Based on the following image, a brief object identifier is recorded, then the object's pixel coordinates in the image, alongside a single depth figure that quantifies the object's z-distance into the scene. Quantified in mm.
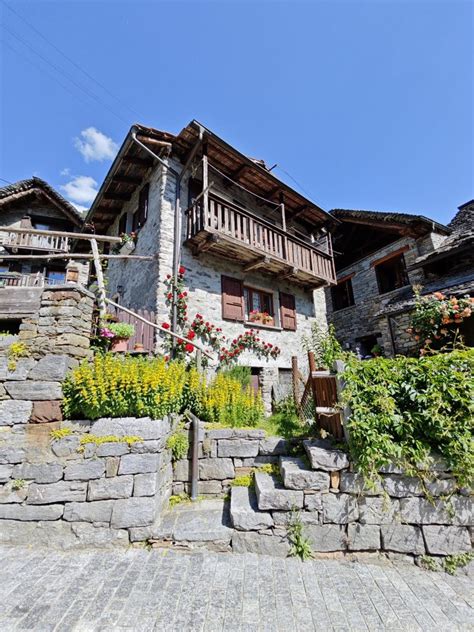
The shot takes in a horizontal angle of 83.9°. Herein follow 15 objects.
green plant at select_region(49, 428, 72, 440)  3303
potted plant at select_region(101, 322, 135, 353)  4279
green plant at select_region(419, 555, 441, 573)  2797
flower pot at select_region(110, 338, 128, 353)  4527
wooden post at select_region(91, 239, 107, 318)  4230
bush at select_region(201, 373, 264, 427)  4289
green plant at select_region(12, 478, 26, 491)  3164
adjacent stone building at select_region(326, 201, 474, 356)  7785
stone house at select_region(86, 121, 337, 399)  7148
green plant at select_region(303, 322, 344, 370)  4020
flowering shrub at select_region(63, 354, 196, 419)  3355
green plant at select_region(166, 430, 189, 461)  3820
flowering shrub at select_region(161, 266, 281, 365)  6402
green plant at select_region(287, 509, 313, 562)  2936
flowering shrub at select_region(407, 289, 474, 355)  6196
